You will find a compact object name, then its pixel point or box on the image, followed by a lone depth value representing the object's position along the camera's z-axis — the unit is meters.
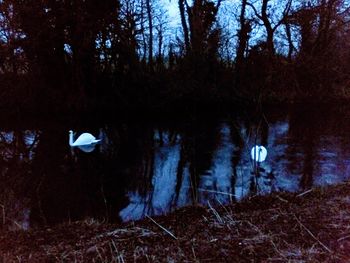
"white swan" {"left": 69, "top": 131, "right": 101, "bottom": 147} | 14.05
